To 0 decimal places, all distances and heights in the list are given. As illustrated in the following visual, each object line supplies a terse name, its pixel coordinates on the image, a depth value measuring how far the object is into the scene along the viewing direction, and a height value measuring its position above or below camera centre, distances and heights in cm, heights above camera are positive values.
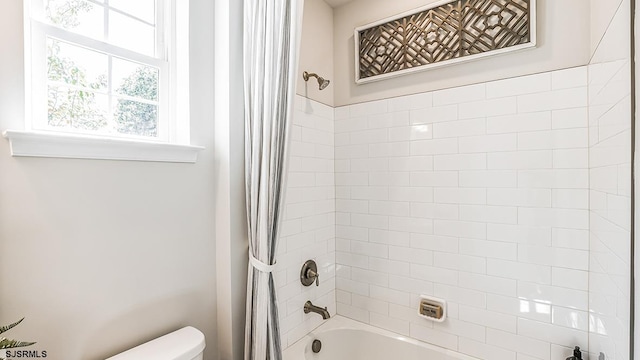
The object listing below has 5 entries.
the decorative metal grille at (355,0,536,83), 155 +81
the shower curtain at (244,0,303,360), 137 +16
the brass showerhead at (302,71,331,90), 187 +60
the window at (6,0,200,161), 104 +42
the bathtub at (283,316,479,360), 179 -105
